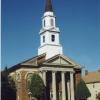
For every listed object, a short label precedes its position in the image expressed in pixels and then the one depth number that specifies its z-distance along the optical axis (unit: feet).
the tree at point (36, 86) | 163.84
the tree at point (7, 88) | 150.00
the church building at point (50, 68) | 176.45
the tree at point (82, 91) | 181.27
